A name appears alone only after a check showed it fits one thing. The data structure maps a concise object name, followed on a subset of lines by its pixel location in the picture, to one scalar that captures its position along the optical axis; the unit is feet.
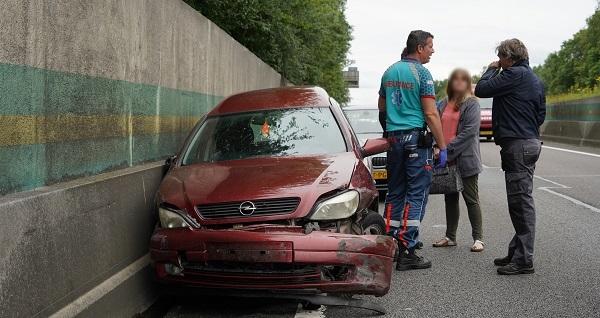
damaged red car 15.53
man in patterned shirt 21.47
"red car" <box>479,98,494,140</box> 103.20
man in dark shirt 20.94
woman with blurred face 24.29
